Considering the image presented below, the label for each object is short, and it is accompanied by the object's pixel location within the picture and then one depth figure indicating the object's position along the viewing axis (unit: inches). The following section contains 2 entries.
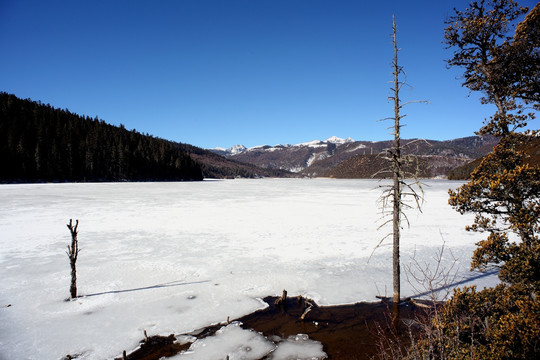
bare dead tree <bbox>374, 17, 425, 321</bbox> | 281.1
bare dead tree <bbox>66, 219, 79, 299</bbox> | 326.6
